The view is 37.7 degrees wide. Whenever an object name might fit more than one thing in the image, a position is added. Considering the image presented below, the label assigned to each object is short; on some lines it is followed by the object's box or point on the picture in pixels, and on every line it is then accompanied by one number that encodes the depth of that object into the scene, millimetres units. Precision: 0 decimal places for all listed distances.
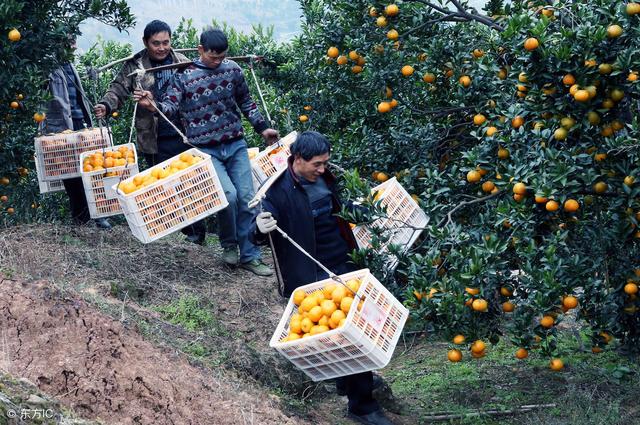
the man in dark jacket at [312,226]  5316
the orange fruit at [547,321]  4844
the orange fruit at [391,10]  6168
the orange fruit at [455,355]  5281
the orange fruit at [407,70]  6297
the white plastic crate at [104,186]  7254
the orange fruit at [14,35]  6730
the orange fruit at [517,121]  5250
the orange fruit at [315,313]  4926
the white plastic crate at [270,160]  7574
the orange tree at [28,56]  6977
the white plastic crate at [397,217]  5828
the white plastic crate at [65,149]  7520
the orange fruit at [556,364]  5113
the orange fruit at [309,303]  5008
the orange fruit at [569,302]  4801
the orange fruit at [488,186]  5523
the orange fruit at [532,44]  4830
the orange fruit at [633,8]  4641
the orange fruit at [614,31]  4648
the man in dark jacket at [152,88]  7418
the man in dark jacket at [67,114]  7941
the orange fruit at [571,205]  4801
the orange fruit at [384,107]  6406
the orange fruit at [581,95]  4699
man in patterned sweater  7008
